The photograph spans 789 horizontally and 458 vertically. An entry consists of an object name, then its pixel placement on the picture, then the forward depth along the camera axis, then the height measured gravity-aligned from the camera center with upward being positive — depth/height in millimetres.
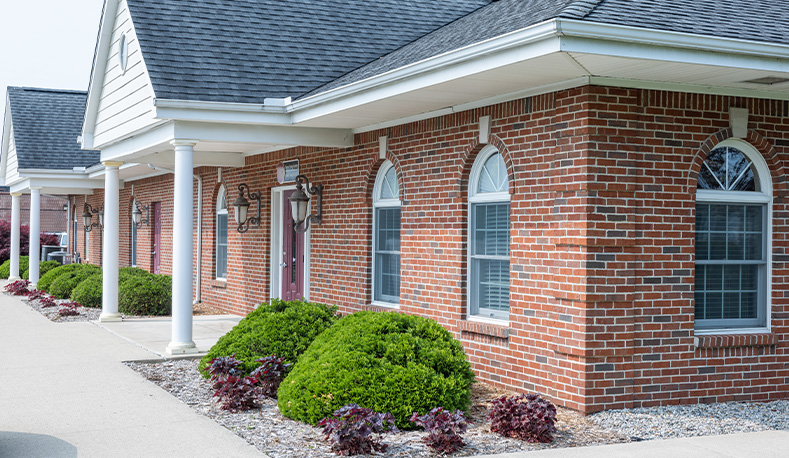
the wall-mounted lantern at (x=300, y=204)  12383 +329
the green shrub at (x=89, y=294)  17562 -1385
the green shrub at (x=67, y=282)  19375 -1277
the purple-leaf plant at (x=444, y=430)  6371 -1481
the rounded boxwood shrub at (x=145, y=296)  16078 -1314
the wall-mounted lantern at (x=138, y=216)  21969 +241
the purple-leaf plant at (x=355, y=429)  6215 -1448
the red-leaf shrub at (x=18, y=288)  21516 -1585
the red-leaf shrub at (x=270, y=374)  8391 -1417
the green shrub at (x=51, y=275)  20922 -1222
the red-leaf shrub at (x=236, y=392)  7852 -1505
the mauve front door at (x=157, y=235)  21500 -231
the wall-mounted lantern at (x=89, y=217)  26116 +241
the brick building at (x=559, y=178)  7645 +532
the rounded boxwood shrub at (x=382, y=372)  7016 -1199
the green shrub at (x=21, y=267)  26341 -1386
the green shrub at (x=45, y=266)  24666 -1183
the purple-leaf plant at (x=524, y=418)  6723 -1472
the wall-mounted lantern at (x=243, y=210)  15039 +286
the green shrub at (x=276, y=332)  8828 -1094
